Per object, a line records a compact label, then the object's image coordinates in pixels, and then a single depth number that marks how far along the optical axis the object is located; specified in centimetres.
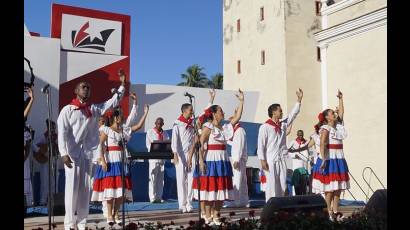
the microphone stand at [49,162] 493
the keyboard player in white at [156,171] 1360
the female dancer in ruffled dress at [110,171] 836
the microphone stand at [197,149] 746
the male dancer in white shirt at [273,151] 888
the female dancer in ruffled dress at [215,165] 826
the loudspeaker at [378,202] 540
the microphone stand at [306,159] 1405
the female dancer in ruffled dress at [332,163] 859
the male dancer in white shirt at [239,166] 1191
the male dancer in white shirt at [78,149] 666
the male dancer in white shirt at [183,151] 1073
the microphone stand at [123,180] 555
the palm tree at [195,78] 5656
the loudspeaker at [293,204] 514
